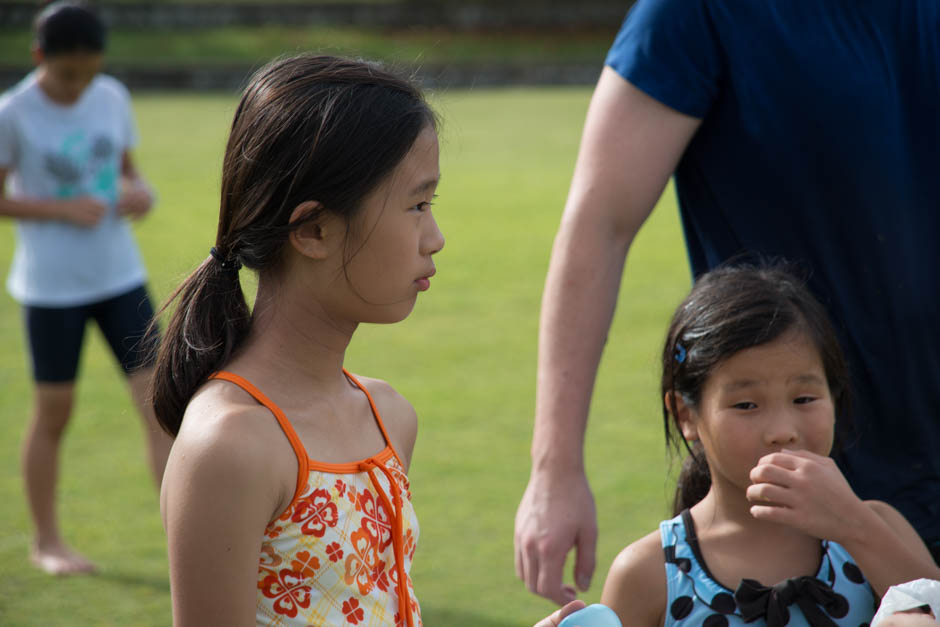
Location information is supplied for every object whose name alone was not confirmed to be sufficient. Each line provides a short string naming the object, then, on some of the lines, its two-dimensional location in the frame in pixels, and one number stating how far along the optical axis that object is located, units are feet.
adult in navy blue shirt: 10.78
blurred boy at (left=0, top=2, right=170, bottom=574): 15.66
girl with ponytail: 10.03
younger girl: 10.39
